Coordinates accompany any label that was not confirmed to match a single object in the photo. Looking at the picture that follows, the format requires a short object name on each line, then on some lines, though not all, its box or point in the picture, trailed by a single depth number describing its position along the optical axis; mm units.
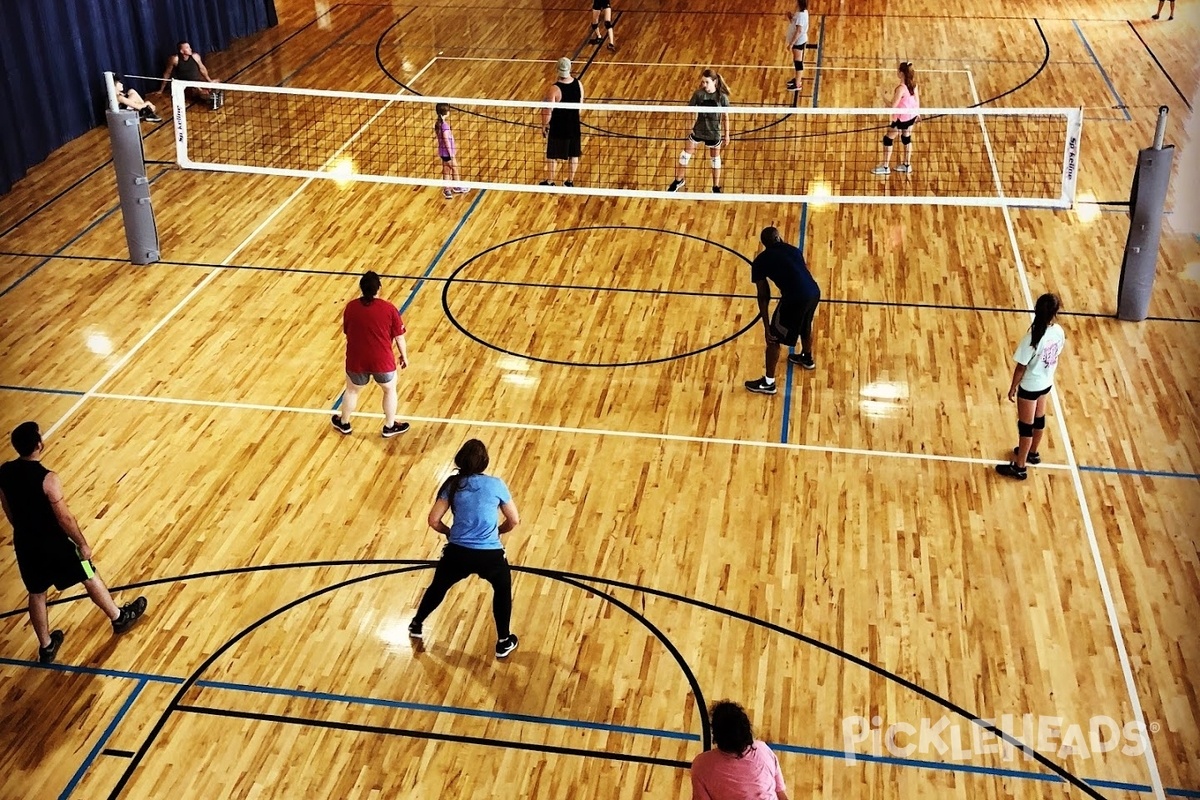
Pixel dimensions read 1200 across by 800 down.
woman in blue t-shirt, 6871
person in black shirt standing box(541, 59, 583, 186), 13430
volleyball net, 14234
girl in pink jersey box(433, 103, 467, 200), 13305
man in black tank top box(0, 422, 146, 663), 7059
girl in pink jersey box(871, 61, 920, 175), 13578
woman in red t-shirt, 9156
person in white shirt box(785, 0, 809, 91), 17562
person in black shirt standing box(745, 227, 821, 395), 9789
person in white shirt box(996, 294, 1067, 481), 8586
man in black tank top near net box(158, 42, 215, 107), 17000
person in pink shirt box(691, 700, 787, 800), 5148
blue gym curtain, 14789
